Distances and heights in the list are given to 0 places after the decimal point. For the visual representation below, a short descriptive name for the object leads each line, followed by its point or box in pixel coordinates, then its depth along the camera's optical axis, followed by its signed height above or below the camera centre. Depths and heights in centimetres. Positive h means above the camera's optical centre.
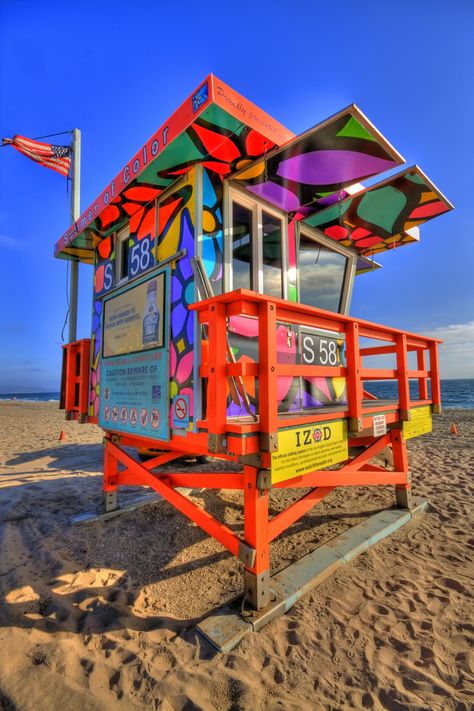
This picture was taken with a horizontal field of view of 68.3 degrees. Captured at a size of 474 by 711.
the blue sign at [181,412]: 329 -22
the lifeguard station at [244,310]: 267 +78
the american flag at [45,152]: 672 +456
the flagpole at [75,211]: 583 +308
